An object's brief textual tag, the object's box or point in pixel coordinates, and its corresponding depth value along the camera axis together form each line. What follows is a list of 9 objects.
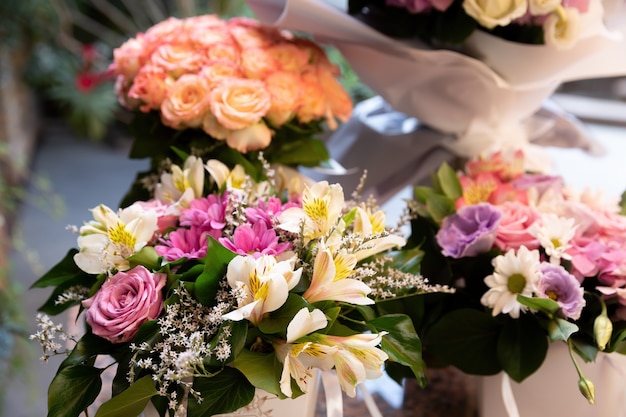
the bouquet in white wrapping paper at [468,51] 0.70
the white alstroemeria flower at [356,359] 0.44
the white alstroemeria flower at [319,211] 0.50
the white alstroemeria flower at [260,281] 0.44
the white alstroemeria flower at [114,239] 0.51
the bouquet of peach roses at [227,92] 0.67
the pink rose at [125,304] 0.46
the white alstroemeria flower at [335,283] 0.46
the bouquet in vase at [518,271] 0.54
